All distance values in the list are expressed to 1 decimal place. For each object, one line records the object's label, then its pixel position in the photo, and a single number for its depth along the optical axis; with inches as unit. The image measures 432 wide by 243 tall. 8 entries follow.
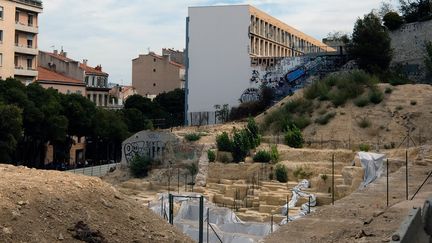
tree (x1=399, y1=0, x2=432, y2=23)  1782.7
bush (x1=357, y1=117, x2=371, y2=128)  1395.2
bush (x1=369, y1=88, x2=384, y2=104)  1465.3
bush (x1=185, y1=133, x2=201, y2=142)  1306.2
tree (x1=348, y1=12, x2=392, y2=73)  1653.5
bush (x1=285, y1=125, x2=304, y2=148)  1289.4
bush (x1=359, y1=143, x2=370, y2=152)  1165.2
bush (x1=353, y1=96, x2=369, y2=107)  1466.5
